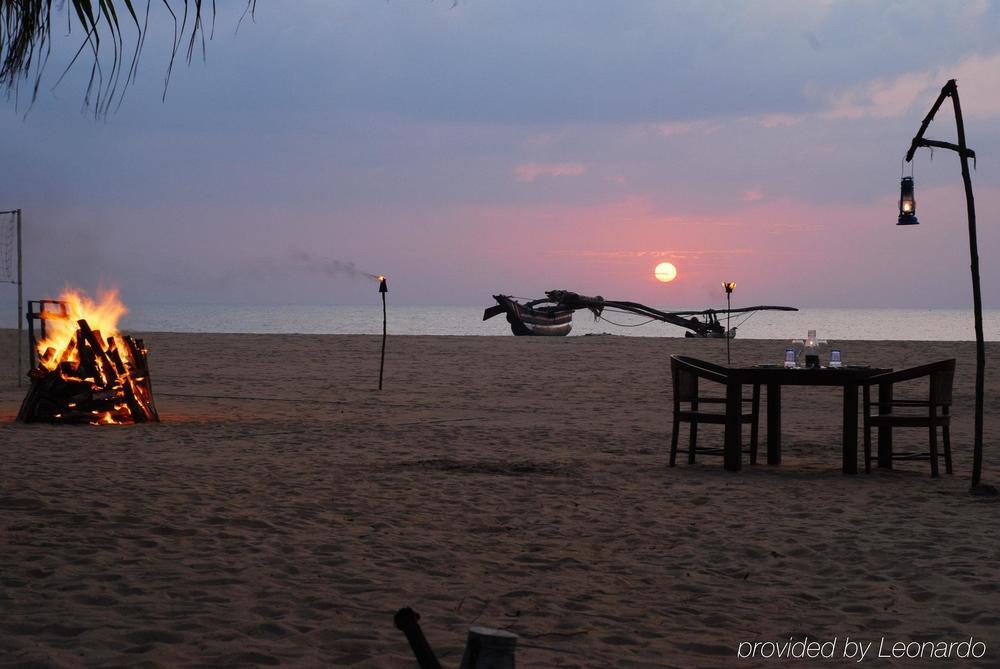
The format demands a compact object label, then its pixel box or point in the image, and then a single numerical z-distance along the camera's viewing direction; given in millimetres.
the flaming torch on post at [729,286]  26953
